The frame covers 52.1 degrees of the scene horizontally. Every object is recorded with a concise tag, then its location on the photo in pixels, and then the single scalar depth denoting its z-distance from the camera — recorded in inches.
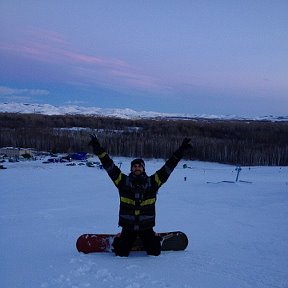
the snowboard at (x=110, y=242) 141.3
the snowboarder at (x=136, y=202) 138.2
